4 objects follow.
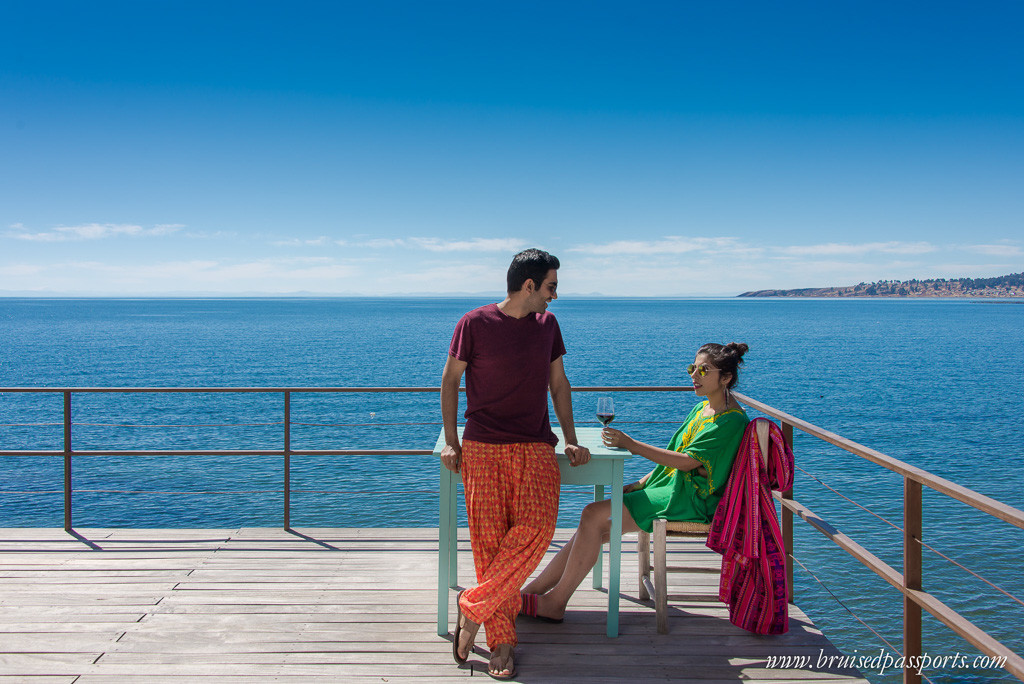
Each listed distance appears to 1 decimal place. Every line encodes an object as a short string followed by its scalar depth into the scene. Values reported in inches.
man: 106.7
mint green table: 114.9
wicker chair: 115.8
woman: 117.1
